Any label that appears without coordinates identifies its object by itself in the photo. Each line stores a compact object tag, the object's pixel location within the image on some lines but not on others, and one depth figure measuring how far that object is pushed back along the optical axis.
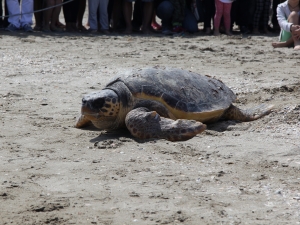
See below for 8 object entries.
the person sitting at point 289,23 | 8.66
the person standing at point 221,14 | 10.52
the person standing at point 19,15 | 10.03
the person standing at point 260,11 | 10.71
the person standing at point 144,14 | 10.57
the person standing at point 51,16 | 10.14
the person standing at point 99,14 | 10.44
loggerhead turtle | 4.55
